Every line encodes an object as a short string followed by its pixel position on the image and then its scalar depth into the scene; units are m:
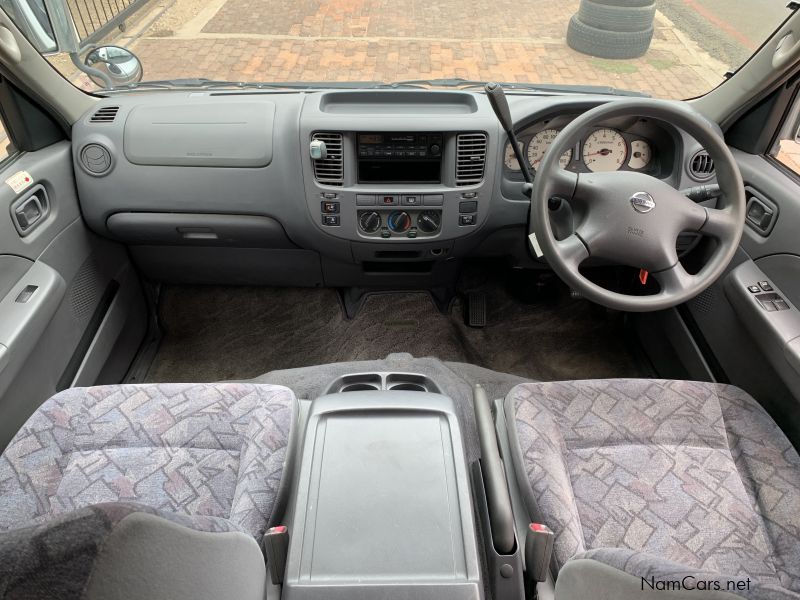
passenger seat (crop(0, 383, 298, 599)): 0.98
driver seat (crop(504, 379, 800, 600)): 1.33
